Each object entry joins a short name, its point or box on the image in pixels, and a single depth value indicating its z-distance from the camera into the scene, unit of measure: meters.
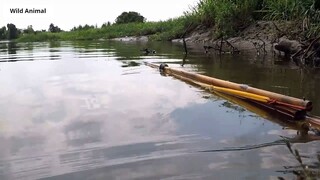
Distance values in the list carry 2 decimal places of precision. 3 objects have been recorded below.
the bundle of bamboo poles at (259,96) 3.68
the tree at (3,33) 47.71
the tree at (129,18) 39.81
